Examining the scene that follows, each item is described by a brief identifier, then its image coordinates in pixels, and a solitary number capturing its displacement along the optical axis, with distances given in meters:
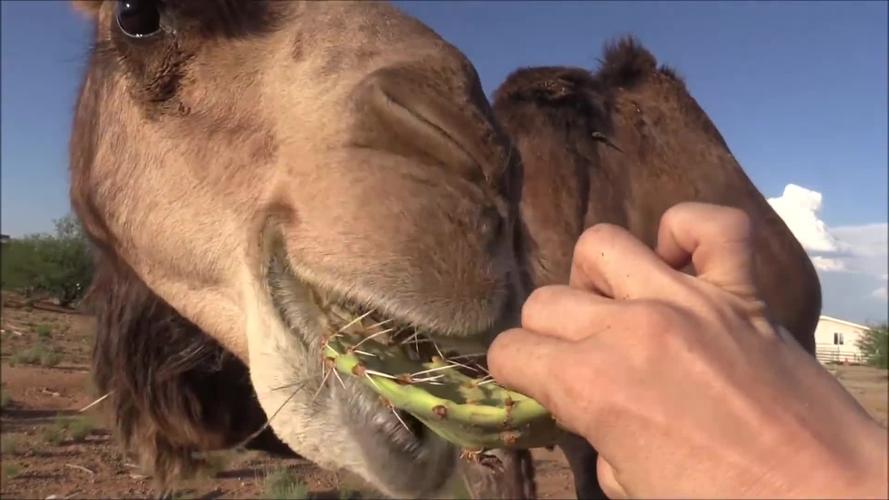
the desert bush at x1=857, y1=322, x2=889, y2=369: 30.72
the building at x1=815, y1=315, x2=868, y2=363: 32.62
